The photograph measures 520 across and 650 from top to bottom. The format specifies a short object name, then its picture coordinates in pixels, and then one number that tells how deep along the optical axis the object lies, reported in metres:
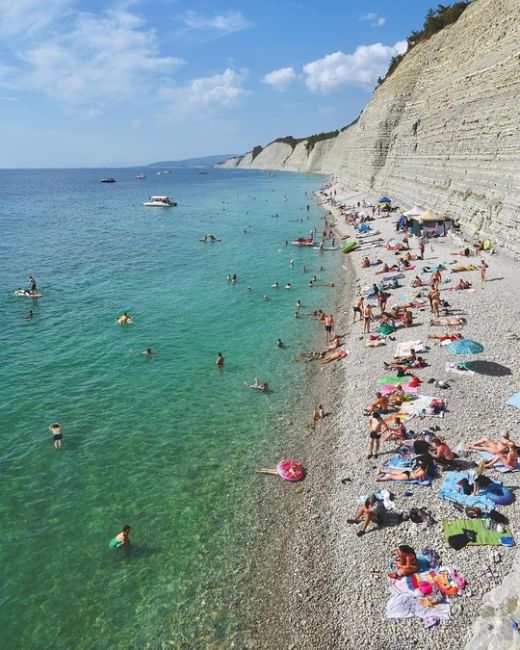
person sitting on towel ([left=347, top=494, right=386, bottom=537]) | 12.01
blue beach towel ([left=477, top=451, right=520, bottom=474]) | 12.68
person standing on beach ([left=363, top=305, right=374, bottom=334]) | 25.11
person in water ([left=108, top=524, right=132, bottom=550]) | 12.66
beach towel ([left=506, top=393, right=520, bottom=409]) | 15.61
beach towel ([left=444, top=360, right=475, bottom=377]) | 18.34
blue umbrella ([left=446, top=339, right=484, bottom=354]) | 19.56
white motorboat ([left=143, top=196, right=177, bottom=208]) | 100.38
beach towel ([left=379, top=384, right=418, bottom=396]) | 17.84
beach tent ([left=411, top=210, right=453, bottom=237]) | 39.84
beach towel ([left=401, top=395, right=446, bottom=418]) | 16.30
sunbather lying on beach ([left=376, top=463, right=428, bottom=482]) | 13.16
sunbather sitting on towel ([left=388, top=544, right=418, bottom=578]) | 10.40
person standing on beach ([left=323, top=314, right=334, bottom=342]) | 25.52
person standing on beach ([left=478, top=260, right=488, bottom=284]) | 27.92
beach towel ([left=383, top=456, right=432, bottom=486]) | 13.91
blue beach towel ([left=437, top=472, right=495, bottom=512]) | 11.64
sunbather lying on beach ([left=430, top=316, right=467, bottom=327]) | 23.33
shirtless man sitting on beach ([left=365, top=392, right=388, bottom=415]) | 17.08
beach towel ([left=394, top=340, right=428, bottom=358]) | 21.14
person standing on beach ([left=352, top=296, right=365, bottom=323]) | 27.03
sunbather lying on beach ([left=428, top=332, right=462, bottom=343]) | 21.42
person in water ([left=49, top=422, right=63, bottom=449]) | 17.09
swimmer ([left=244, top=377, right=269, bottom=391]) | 20.83
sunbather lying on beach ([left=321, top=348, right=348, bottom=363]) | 23.14
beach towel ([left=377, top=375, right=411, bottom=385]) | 18.78
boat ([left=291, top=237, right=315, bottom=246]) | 51.53
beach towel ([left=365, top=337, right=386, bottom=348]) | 23.17
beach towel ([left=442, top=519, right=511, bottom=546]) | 10.72
